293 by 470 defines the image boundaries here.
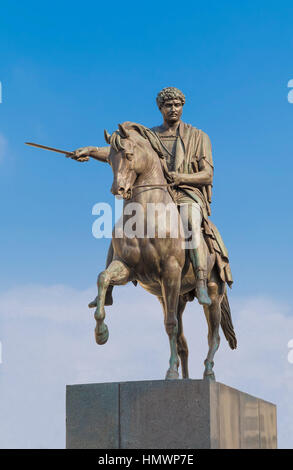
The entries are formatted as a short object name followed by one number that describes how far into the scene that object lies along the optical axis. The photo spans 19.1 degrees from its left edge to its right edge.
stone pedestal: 11.84
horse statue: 12.73
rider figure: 13.73
